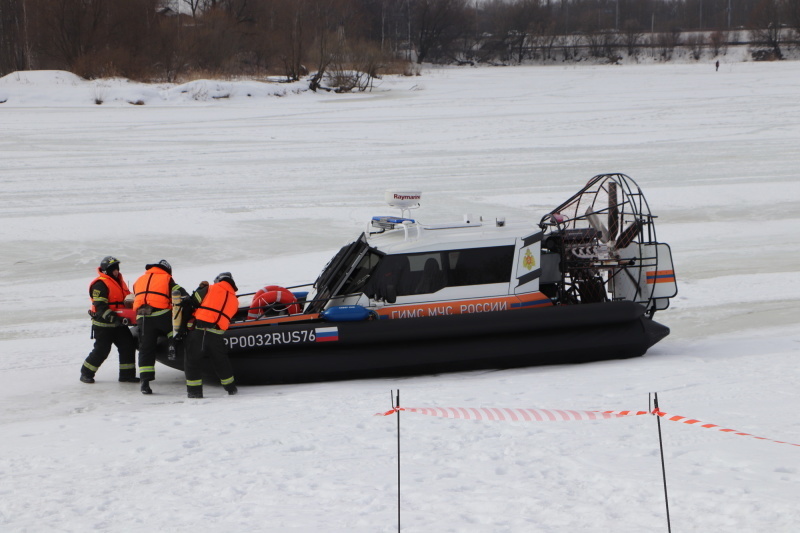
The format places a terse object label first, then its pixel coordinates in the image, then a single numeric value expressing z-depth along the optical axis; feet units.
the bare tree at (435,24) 524.11
